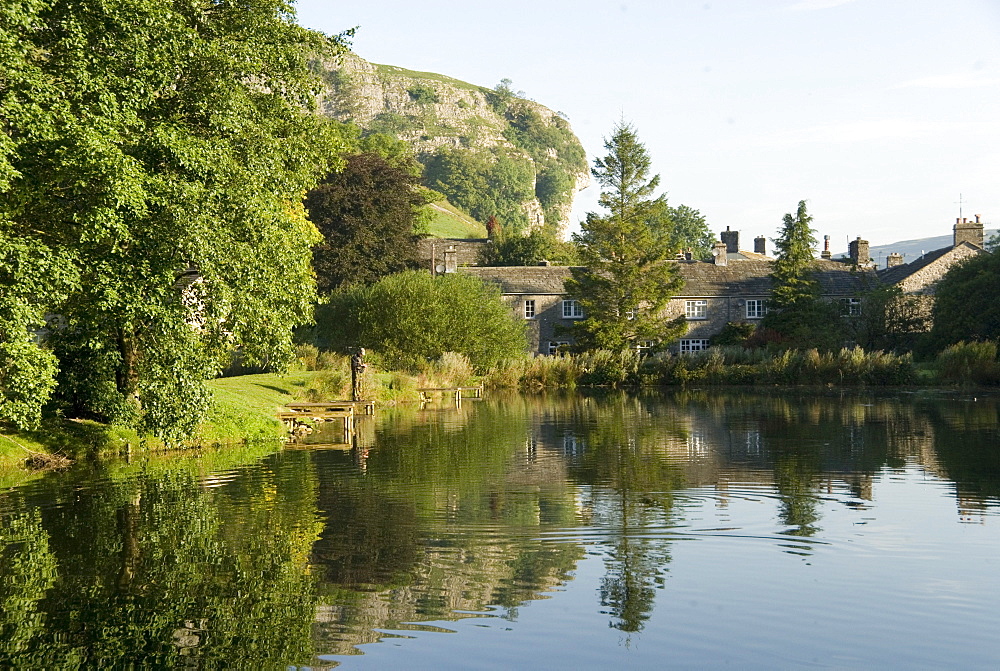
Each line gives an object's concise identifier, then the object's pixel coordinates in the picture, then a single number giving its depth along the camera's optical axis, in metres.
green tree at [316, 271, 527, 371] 51.31
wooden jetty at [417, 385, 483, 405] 45.84
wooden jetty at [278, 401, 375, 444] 32.38
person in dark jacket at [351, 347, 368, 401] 39.88
